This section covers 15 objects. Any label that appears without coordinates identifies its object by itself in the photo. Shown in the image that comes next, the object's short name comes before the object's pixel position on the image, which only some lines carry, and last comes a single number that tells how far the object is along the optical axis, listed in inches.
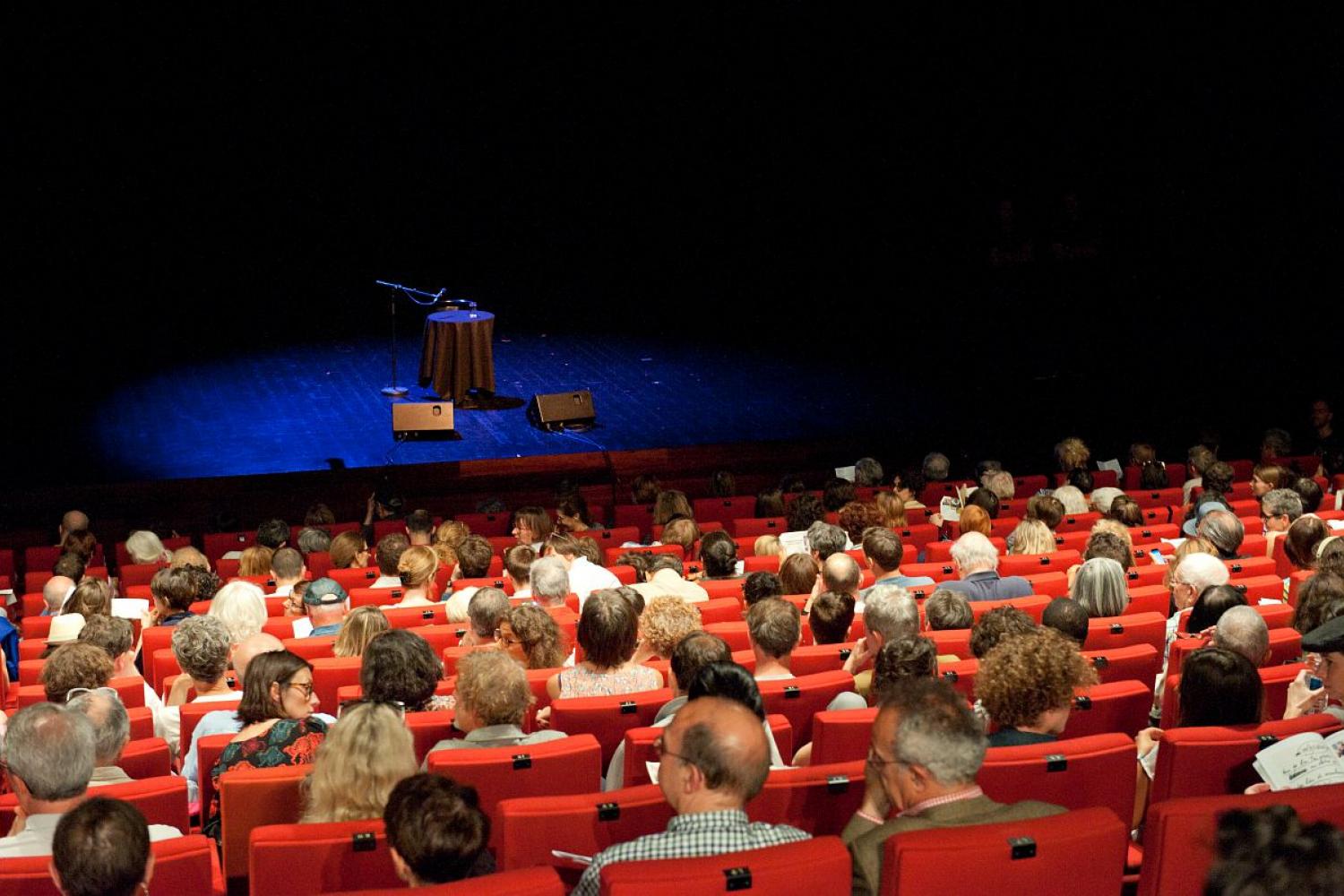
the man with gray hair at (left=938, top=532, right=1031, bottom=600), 280.8
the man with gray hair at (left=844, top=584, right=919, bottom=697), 213.5
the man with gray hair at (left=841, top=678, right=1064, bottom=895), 129.8
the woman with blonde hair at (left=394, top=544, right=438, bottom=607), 295.7
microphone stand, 610.9
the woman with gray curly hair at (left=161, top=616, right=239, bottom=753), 214.5
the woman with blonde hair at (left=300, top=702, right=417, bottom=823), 143.9
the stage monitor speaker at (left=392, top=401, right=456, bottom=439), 537.0
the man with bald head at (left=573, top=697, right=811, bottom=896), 124.7
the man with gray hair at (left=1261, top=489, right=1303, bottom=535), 340.5
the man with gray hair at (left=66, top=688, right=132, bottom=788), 165.9
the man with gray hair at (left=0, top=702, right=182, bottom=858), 144.7
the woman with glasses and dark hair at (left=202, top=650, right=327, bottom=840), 171.9
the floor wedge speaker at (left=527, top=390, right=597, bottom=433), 554.6
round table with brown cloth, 575.2
